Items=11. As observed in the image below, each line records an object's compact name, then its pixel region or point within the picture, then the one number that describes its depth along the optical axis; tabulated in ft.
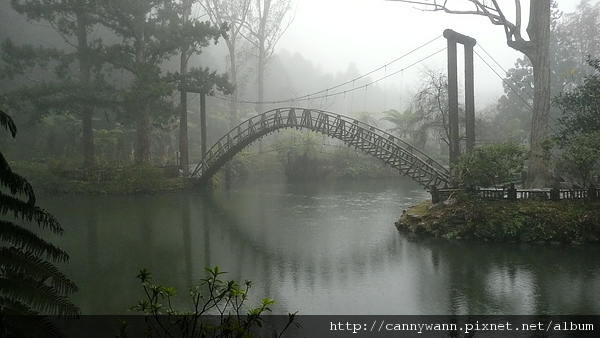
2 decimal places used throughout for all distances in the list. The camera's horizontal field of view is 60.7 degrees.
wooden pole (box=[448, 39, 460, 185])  39.75
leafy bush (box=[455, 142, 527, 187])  33.94
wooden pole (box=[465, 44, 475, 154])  40.65
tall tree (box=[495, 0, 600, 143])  79.56
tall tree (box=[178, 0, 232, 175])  60.95
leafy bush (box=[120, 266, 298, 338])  8.91
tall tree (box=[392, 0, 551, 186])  39.73
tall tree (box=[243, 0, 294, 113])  93.81
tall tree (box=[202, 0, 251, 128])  88.99
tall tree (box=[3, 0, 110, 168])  56.85
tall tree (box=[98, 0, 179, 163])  57.06
